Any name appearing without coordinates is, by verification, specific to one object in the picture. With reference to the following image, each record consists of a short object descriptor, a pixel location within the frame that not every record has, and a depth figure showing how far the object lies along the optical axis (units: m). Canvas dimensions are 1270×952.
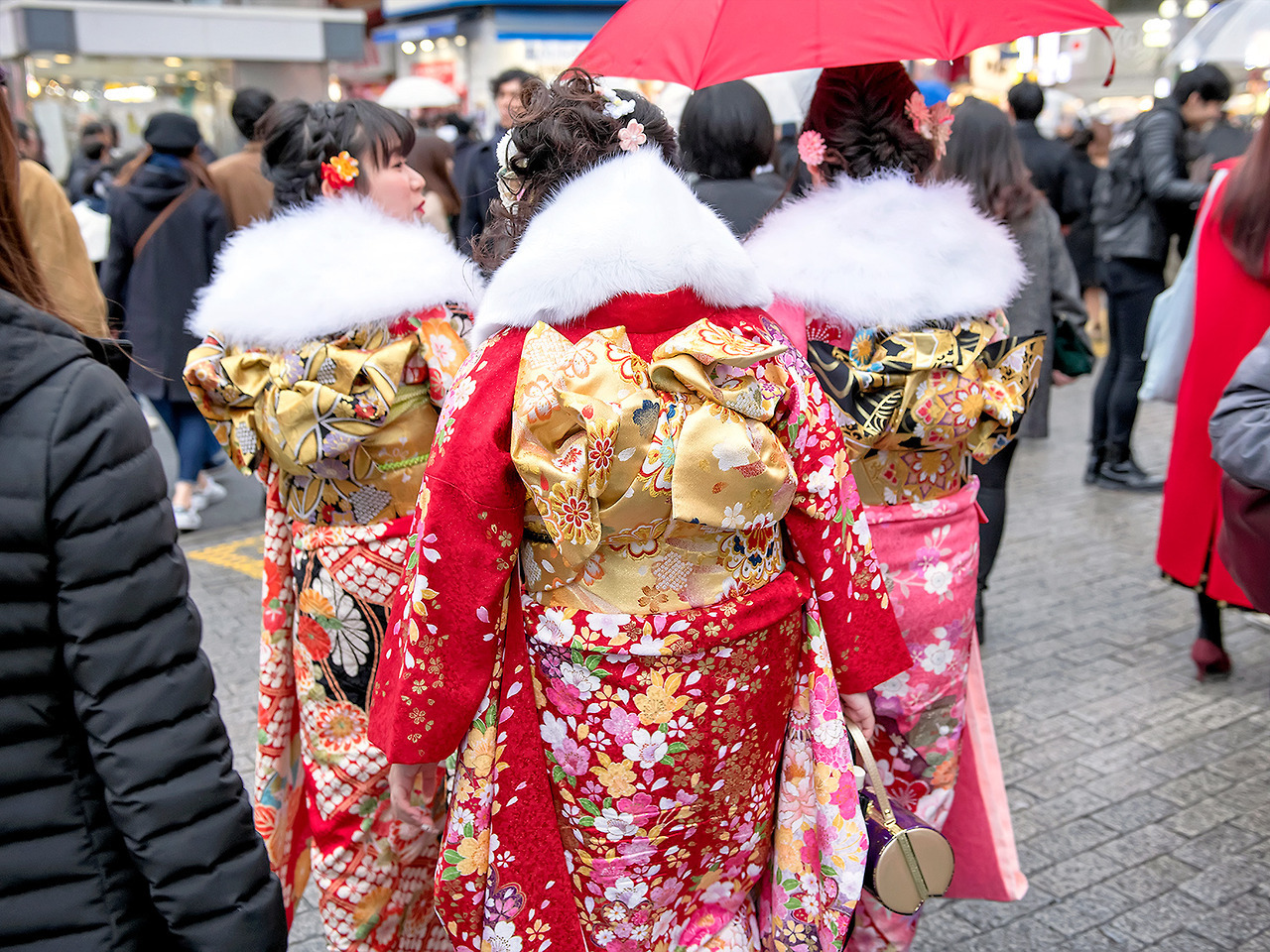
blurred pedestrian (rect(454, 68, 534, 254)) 7.13
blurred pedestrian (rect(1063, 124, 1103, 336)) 8.59
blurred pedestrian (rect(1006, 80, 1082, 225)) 6.62
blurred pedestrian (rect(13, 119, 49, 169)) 6.72
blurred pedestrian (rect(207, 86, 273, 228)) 5.99
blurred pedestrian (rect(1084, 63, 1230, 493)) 5.58
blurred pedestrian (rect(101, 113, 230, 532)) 5.64
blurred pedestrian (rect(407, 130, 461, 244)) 5.93
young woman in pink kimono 2.19
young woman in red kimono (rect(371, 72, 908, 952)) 1.60
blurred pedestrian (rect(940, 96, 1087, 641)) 3.78
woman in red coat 3.27
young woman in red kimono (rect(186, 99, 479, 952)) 2.20
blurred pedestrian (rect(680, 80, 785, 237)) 3.65
